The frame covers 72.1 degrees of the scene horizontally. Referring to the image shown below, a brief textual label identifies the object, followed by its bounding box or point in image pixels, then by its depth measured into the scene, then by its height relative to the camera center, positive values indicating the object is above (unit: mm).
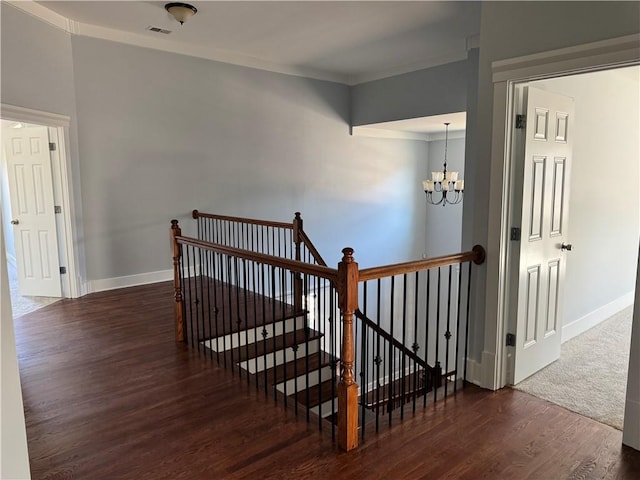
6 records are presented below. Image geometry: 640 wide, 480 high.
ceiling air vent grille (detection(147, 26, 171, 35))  4762 +1719
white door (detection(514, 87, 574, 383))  2943 -299
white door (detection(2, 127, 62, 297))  4785 -248
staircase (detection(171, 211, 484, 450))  2301 -1227
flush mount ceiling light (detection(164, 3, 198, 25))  4012 +1626
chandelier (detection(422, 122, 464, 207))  6074 -3
